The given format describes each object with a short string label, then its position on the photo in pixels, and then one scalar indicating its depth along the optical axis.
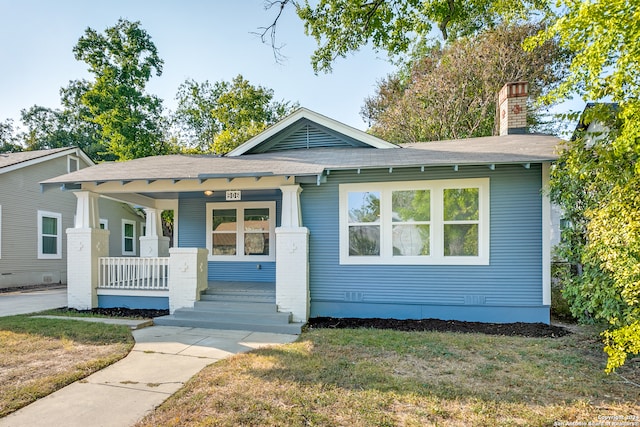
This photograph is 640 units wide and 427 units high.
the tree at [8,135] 32.09
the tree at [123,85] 17.91
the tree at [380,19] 10.05
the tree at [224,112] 22.94
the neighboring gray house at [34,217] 11.90
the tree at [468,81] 16.17
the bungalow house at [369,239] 6.51
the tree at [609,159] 3.42
